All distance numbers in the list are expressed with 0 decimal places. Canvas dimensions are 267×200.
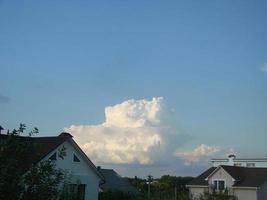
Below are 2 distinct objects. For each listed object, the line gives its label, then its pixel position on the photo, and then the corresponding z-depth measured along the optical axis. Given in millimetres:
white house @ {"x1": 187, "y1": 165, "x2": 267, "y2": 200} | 55125
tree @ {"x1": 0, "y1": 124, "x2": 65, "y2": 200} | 8289
